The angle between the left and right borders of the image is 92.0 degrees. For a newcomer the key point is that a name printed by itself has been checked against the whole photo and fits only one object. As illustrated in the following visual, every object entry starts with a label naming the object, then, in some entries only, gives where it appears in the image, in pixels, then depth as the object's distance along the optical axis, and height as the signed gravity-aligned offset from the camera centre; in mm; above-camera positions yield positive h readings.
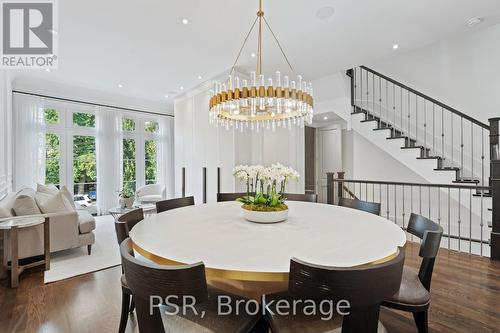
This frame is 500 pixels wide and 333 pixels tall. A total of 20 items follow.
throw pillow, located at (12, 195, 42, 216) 2798 -488
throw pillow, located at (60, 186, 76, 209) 3340 -406
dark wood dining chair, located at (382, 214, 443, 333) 1221 -689
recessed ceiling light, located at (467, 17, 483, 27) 3045 +1828
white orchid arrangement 1817 -137
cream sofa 2670 -838
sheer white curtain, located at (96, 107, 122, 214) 5776 +178
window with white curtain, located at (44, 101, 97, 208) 5328 +359
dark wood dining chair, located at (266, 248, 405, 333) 791 -413
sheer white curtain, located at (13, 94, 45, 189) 4738 +478
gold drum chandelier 2101 +580
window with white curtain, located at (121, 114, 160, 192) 6312 +359
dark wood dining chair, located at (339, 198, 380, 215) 2184 -403
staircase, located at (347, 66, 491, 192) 3980 +632
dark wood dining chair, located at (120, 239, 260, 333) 834 -455
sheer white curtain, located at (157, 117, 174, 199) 6879 +270
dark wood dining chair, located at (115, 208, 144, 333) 1479 -758
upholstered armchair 5906 -740
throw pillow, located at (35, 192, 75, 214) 3004 -499
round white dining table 1022 -416
